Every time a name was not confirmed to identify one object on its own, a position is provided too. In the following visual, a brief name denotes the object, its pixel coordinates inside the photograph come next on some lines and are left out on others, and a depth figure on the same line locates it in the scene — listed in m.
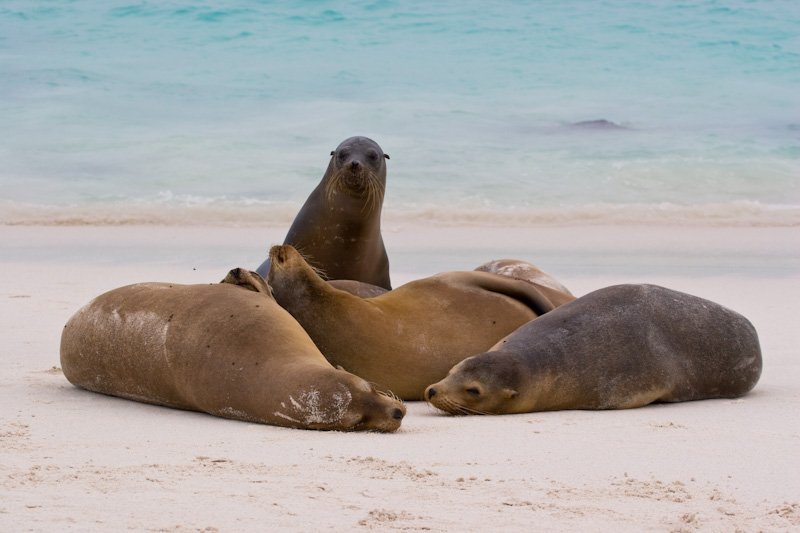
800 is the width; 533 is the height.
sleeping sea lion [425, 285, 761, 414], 9.41
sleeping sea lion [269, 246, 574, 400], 10.02
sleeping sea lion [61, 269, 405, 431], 8.16
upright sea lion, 15.08
